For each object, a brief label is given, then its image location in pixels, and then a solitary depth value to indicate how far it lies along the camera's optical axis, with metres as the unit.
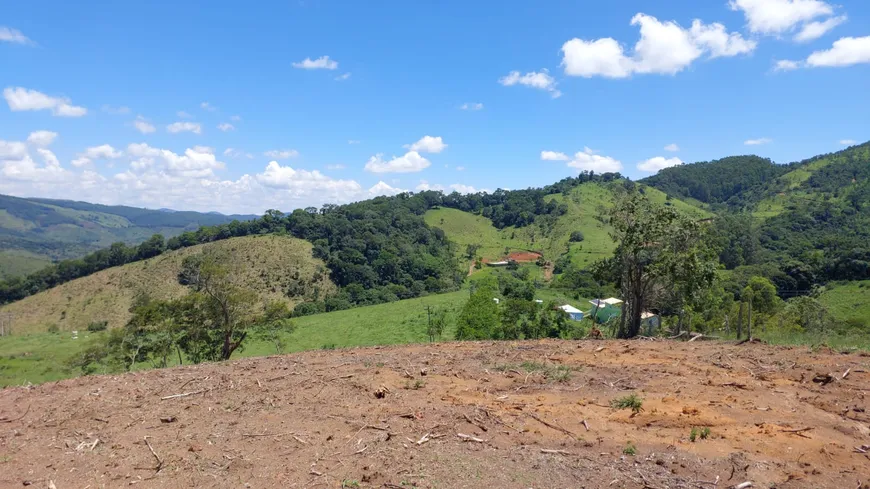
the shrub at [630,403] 7.90
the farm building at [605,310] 43.03
